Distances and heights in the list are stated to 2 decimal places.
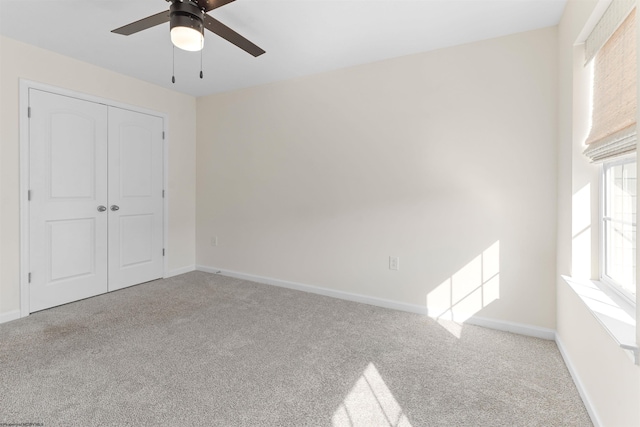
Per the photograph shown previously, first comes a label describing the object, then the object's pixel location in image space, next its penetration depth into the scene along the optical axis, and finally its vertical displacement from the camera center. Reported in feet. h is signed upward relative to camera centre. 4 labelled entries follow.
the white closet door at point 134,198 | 11.82 +0.51
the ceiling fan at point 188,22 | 5.80 +3.66
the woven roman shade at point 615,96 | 4.57 +1.89
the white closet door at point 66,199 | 9.80 +0.38
